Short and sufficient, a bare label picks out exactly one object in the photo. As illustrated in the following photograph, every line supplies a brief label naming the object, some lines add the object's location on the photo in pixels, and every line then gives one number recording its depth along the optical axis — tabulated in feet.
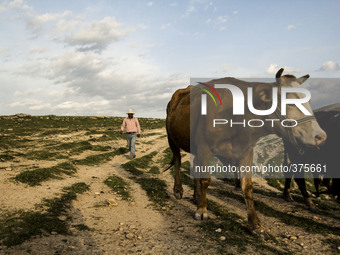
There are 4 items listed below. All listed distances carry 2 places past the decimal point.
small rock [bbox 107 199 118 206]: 26.90
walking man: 60.23
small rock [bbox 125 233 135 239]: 18.66
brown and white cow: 19.60
